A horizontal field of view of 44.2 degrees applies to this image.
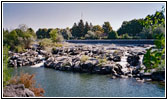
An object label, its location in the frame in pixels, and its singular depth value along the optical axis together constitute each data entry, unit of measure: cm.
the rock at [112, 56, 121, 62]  2030
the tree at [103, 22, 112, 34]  5659
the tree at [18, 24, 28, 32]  3474
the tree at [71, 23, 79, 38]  5481
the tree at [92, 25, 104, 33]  5984
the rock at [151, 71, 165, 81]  1344
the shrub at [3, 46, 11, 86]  698
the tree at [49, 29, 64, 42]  3781
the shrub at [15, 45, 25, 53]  2746
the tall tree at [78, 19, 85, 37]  5359
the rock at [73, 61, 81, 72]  1788
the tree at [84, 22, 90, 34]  5394
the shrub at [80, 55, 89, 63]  1889
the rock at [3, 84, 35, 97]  600
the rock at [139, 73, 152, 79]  1407
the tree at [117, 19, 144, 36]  4525
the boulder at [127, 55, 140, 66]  1919
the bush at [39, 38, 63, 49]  3177
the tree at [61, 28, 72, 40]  5444
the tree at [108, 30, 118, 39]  4575
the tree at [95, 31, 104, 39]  5319
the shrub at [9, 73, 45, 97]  825
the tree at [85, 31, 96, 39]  5087
